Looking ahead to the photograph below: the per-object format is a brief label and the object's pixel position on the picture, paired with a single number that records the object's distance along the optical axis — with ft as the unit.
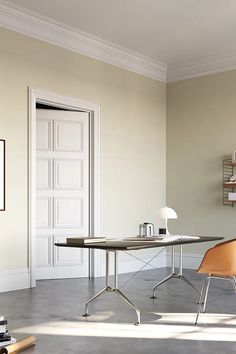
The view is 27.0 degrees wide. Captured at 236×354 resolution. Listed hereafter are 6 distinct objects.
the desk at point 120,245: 13.16
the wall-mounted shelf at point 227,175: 24.88
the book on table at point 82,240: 13.94
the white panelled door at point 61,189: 22.15
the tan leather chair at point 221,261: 14.07
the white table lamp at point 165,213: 16.99
